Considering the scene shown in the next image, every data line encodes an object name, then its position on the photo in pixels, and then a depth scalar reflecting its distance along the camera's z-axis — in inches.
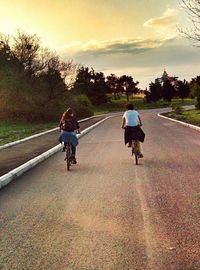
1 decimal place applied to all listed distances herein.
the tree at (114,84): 3335.2
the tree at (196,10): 574.7
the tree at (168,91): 2774.4
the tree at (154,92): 2902.7
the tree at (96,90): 2512.1
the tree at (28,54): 1144.3
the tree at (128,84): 3335.2
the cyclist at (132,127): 332.1
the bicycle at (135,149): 311.0
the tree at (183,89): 3087.9
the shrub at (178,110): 1226.0
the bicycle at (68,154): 302.1
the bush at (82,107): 1323.7
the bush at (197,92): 1298.9
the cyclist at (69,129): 326.7
